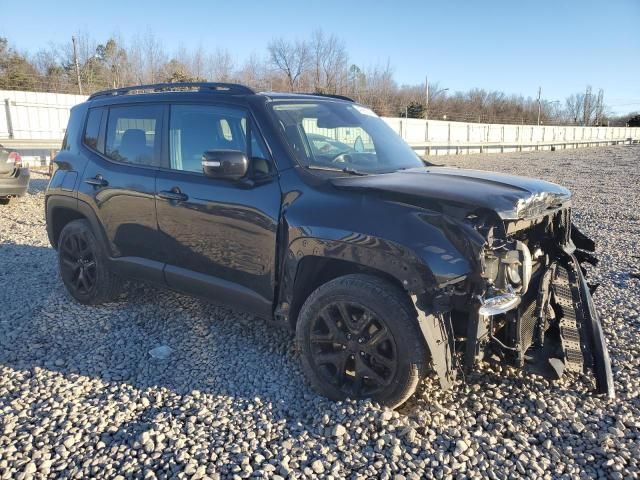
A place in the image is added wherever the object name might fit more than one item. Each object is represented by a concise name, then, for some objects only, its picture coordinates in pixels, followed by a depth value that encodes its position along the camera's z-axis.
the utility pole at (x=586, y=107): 96.62
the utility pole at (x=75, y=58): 30.72
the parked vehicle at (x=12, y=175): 9.95
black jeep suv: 2.91
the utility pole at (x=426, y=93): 51.35
